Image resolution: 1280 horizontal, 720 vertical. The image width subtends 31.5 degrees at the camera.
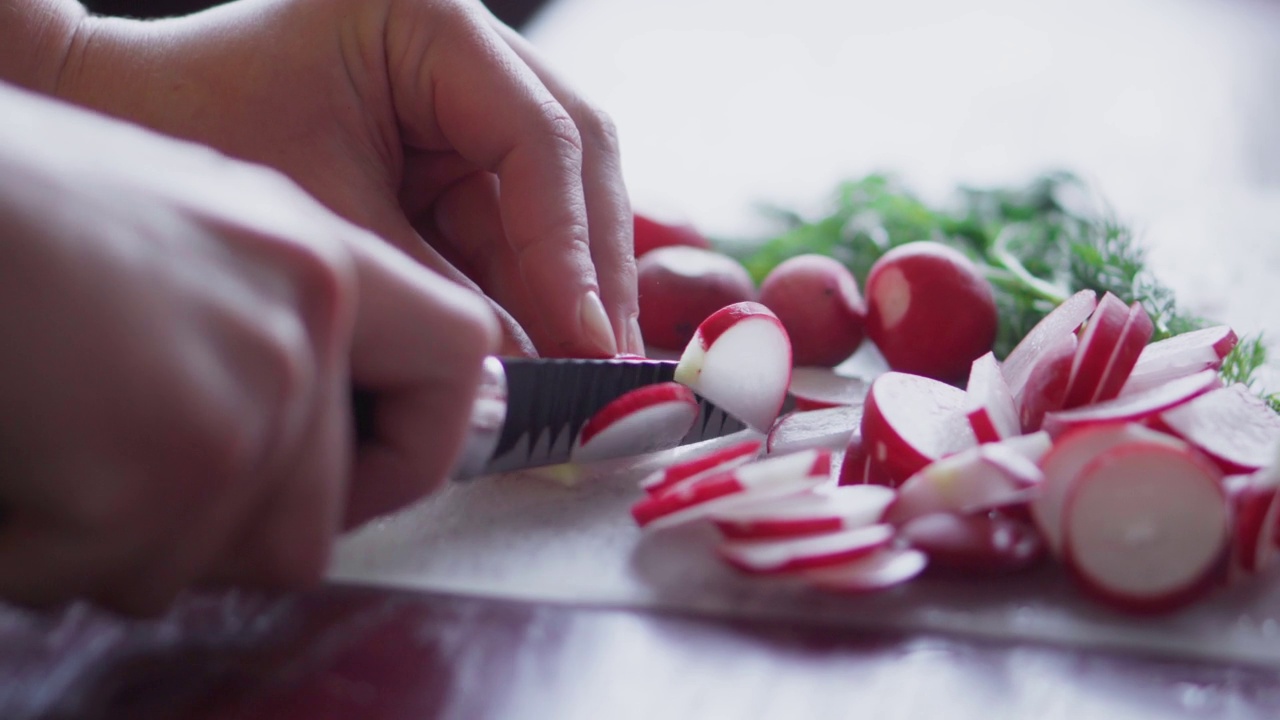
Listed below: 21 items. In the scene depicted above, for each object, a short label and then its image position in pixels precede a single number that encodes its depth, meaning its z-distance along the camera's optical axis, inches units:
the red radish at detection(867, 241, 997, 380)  19.0
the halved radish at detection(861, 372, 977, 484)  16.0
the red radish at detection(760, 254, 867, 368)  19.5
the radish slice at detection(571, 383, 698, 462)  16.2
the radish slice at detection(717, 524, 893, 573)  14.9
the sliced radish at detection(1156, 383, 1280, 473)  15.7
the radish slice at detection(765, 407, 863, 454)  17.4
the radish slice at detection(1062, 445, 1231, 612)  14.7
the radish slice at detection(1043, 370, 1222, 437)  15.8
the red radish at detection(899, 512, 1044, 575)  15.0
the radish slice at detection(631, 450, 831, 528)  15.3
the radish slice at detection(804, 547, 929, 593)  14.9
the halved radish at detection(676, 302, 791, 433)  16.9
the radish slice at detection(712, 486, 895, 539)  15.1
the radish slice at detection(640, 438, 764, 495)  15.8
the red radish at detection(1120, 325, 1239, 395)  16.6
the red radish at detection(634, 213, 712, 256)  21.5
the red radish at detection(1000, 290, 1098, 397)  17.2
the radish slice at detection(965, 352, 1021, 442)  16.1
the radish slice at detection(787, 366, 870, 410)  18.5
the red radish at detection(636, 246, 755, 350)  19.8
